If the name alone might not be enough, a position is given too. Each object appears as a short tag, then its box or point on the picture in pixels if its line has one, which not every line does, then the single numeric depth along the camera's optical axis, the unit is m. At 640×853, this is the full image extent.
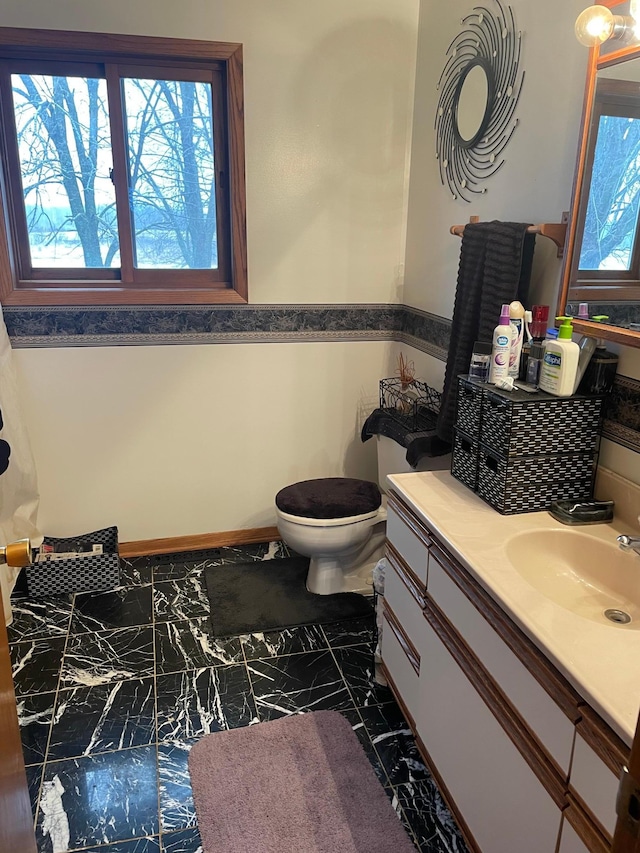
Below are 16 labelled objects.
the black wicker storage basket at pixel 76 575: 2.54
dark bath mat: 2.41
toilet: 2.39
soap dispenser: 1.54
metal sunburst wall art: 1.90
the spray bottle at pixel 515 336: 1.65
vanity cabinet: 1.00
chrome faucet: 1.29
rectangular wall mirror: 1.42
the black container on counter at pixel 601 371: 1.54
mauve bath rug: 1.56
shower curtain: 2.45
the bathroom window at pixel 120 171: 2.42
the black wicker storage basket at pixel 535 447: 1.54
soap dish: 1.52
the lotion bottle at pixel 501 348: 1.64
